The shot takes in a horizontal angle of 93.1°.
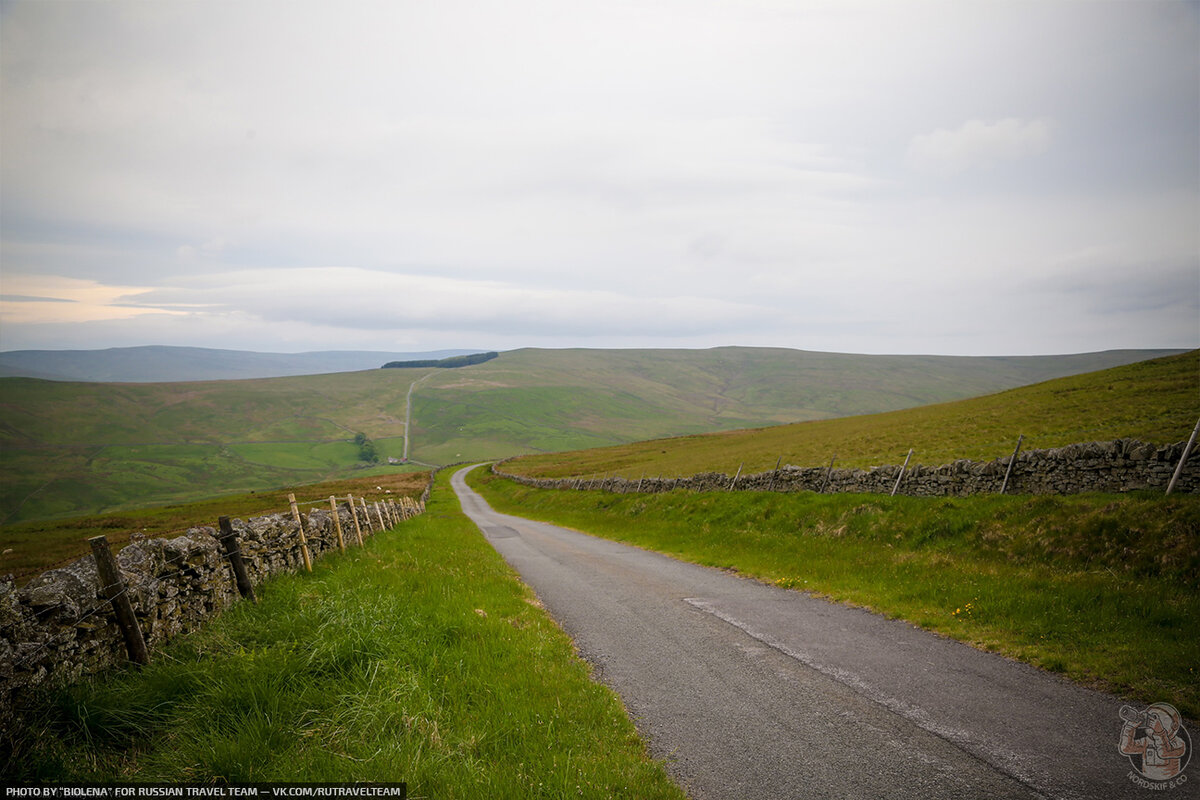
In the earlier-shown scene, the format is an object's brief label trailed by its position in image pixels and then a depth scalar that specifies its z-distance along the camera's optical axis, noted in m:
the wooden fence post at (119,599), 6.73
